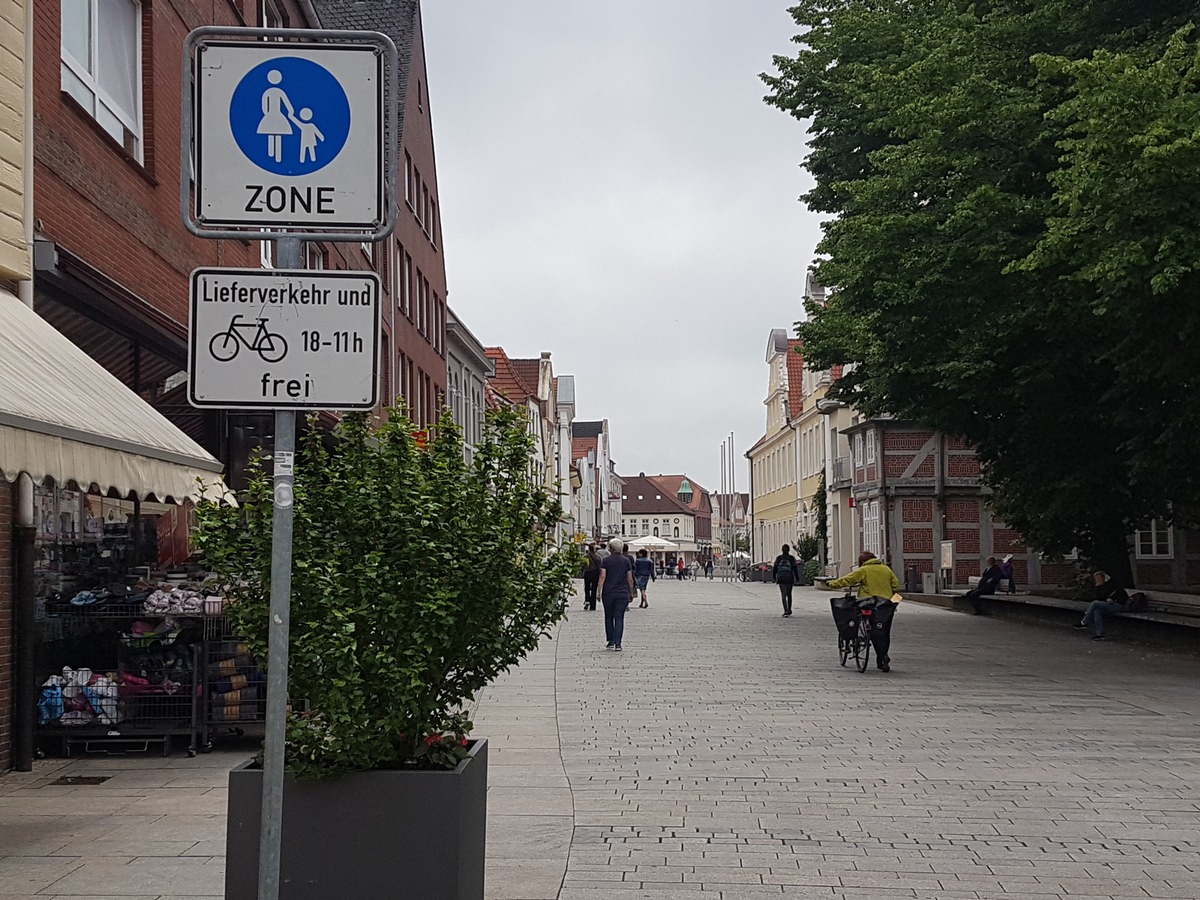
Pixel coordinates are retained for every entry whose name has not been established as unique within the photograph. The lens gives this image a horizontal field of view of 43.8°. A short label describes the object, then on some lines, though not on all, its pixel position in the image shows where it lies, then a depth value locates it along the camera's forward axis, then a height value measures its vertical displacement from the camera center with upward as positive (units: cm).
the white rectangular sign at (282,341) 443 +71
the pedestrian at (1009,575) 4002 -9
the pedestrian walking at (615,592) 2317 -26
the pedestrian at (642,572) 4050 +9
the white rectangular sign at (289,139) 461 +136
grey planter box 536 -94
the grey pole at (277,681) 423 -29
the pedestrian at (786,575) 3391 -3
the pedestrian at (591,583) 3672 -19
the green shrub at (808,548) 6375 +109
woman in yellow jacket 1922 -26
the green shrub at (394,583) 561 -2
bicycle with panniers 1931 -62
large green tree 1702 +438
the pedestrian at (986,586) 3566 -34
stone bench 2353 -85
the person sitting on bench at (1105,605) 2555 -59
